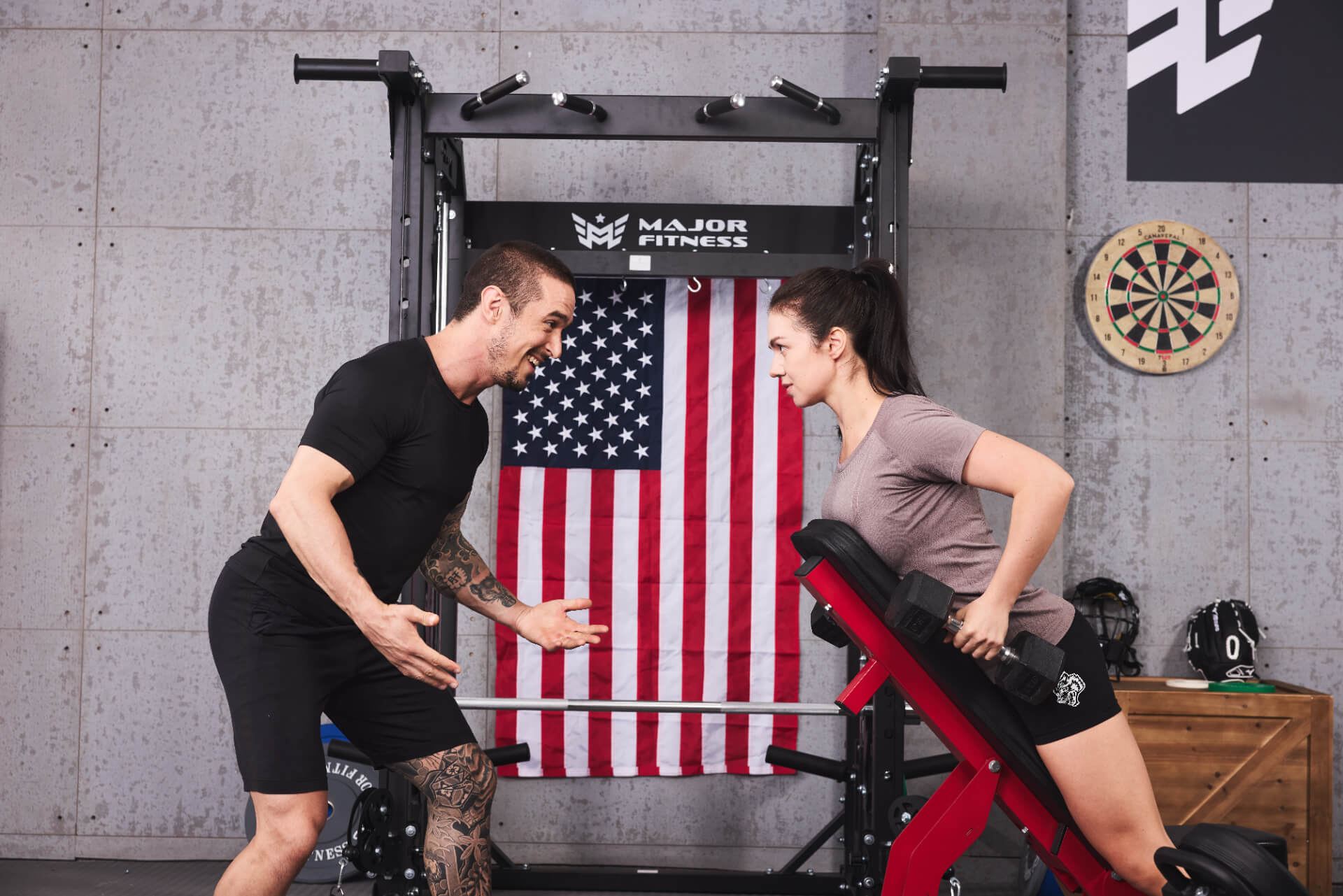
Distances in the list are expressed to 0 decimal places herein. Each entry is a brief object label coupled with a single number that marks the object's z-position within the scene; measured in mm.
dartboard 3488
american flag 3398
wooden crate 2865
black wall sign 3590
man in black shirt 1670
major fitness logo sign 3064
